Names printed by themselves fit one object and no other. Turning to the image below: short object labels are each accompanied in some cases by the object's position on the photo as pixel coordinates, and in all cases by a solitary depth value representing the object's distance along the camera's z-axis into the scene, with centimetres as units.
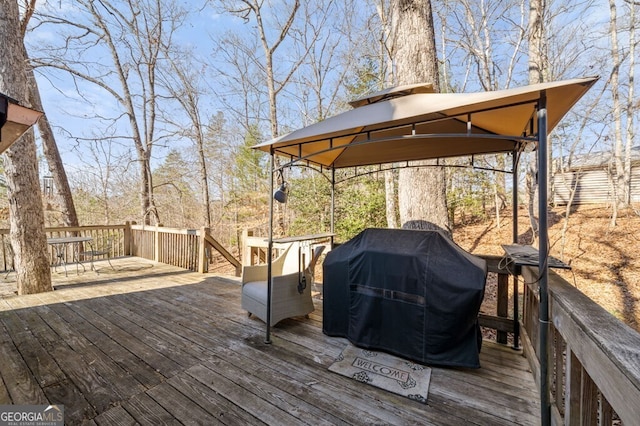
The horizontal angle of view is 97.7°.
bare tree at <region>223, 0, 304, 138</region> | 859
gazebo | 161
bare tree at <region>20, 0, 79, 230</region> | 717
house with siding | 1149
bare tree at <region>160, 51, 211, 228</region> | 1049
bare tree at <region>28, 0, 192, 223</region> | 798
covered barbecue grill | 221
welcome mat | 203
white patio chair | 305
